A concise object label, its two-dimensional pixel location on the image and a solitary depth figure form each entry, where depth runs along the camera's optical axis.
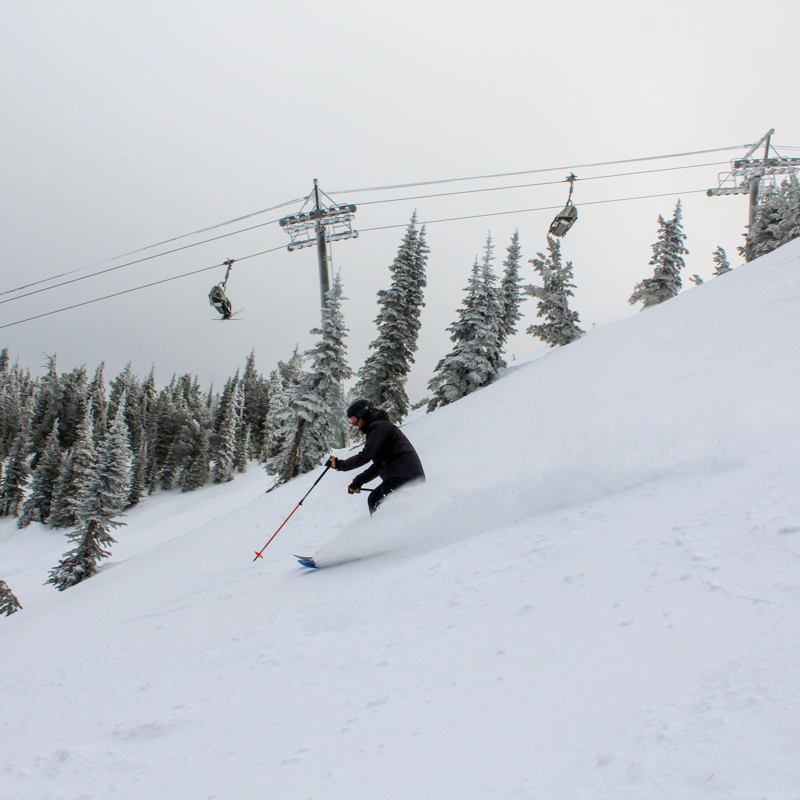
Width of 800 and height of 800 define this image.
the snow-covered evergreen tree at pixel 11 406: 84.38
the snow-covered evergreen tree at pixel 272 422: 56.34
